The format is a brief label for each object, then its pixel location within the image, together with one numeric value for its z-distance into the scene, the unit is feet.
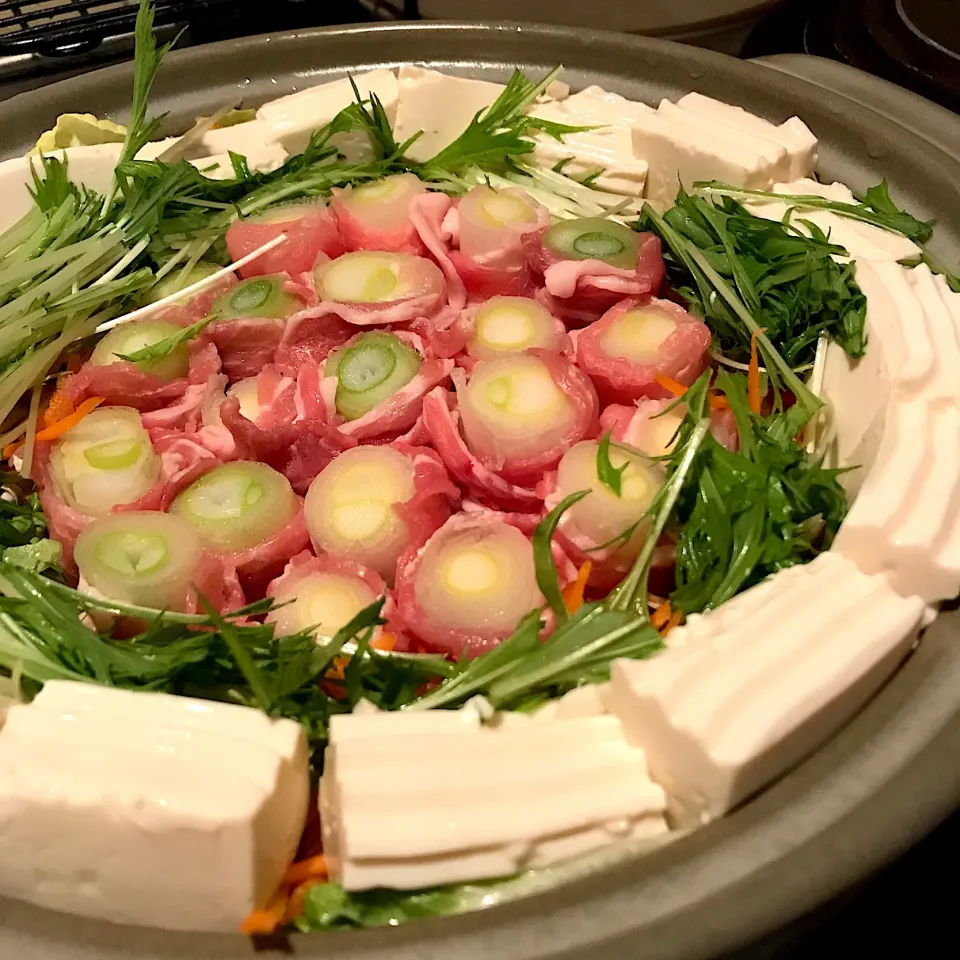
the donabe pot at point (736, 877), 0.61
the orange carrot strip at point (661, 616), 0.78
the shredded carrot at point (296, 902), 0.67
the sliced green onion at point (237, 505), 0.83
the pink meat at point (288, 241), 1.02
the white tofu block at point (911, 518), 0.73
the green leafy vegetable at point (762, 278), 0.89
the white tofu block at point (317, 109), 1.11
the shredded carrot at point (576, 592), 0.79
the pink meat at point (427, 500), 0.82
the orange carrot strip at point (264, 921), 0.65
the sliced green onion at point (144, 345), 0.94
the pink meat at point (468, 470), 0.85
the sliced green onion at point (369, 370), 0.91
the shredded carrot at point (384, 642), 0.78
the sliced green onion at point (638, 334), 0.90
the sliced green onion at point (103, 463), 0.85
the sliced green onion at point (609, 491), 0.80
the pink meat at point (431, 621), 0.76
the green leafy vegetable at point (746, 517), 0.77
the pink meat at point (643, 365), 0.89
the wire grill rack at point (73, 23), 1.35
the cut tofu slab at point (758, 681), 0.66
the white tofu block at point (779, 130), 1.03
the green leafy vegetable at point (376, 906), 0.65
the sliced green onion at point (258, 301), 0.98
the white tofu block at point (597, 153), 1.09
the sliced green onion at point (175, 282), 1.02
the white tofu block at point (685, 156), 1.01
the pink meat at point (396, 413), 0.89
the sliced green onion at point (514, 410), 0.85
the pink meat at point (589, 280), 0.95
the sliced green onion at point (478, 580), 0.77
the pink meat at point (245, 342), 0.96
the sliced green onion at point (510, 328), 0.93
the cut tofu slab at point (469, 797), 0.65
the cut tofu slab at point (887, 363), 0.81
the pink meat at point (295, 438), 0.88
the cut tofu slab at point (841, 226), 0.94
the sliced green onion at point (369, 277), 0.97
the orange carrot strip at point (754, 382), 0.87
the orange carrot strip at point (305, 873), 0.69
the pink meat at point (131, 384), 0.93
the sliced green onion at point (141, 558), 0.78
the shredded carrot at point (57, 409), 0.92
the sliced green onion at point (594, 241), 0.97
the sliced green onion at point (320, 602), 0.78
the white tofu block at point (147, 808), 0.64
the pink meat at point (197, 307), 0.99
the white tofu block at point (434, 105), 1.13
